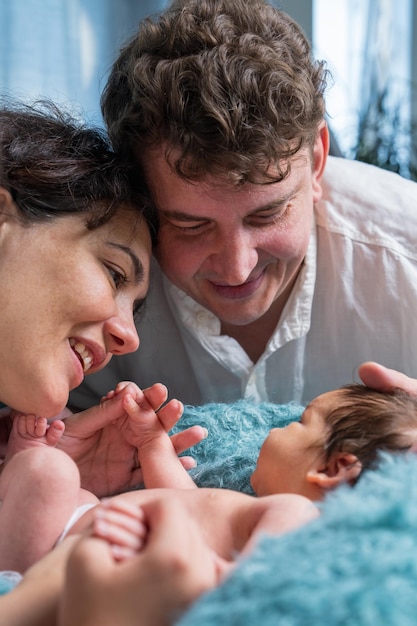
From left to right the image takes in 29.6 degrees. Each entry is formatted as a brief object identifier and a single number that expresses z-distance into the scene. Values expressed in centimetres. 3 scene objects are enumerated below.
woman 124
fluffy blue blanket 62
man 134
